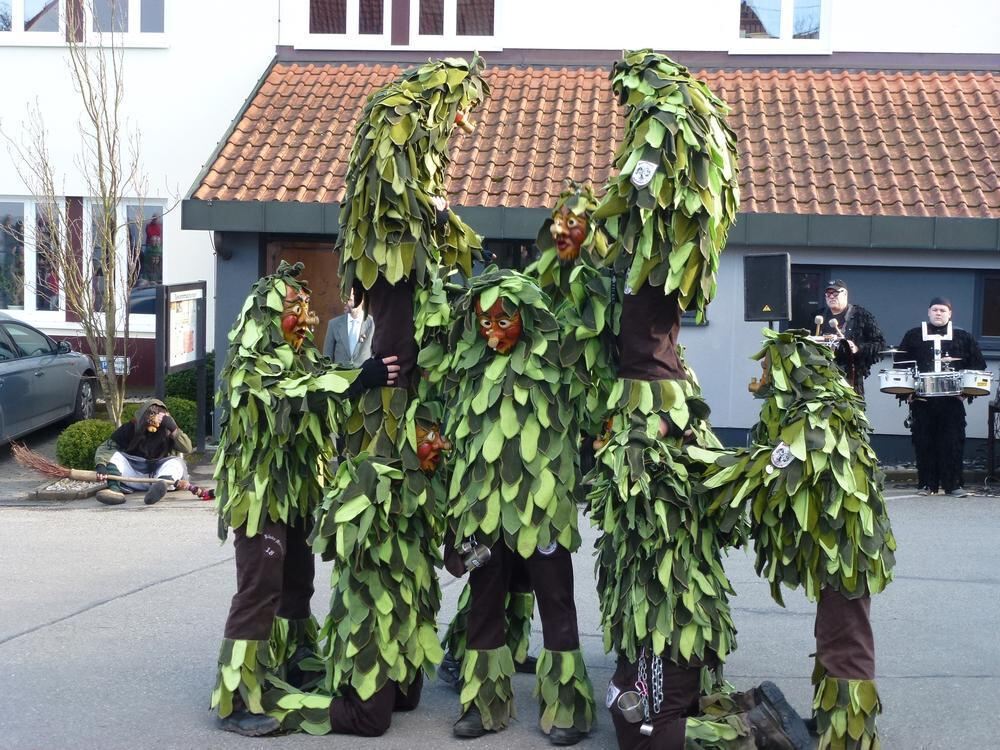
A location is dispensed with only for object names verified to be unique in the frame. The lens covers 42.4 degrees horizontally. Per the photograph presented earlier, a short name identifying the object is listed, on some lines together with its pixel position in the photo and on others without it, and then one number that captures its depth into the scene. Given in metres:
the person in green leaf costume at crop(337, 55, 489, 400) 5.23
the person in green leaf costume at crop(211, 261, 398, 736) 5.25
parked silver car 12.38
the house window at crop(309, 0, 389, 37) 14.99
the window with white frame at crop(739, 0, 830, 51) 14.45
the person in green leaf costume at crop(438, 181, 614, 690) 5.22
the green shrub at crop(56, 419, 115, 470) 11.87
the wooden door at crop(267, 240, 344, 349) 13.22
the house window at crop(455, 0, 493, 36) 14.84
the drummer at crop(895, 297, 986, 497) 10.95
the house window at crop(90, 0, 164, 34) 14.57
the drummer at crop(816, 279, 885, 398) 10.90
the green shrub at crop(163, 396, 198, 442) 12.63
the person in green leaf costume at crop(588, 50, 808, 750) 4.84
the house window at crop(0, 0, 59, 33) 15.00
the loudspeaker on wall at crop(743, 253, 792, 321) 10.44
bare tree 13.20
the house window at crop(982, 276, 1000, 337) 12.26
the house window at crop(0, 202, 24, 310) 15.14
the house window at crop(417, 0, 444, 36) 14.87
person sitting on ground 11.30
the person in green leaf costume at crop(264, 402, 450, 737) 5.16
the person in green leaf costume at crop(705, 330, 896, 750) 4.68
